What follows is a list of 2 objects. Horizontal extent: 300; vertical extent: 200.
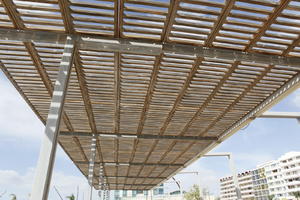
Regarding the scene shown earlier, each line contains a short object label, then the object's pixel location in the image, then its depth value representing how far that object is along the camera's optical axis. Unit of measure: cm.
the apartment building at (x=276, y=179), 11156
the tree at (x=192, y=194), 6291
